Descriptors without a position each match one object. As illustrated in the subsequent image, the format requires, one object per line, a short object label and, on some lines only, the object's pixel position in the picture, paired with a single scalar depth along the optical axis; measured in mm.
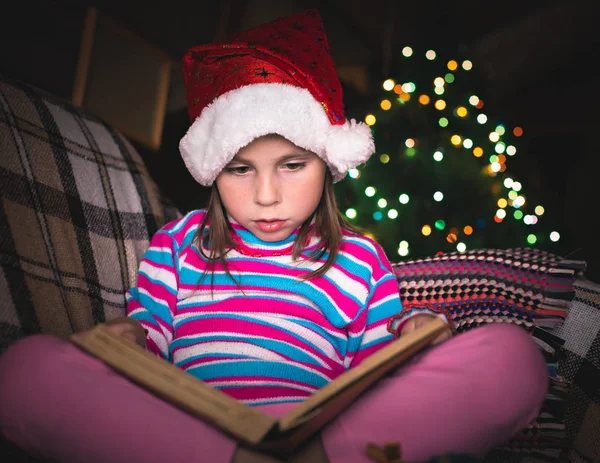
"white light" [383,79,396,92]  1209
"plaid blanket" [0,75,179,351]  748
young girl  535
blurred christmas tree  1186
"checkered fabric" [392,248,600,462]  822
